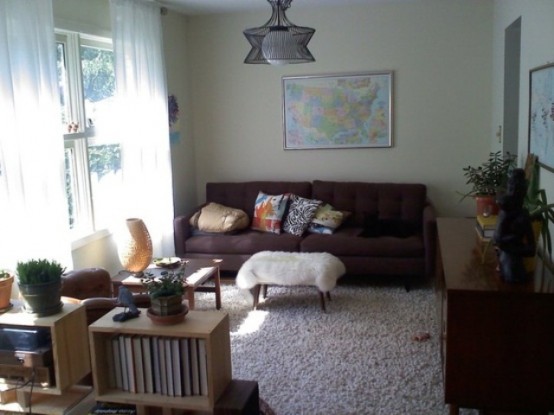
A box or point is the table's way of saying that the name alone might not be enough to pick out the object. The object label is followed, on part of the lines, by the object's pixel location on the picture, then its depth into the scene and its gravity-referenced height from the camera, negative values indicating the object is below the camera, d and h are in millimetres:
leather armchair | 2828 -826
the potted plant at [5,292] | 2503 -677
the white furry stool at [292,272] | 4098 -1029
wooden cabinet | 2336 -923
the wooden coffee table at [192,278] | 3904 -1012
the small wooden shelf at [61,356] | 2264 -900
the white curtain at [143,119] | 4398 +128
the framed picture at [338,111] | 5375 +173
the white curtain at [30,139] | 3107 -5
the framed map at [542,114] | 2840 +41
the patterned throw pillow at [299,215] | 5004 -758
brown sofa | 4625 -905
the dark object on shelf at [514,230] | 2357 -449
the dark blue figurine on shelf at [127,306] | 2252 -680
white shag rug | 2957 -1376
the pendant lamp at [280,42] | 2992 +471
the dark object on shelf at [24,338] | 2254 -793
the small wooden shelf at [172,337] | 2104 -827
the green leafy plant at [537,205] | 2469 -373
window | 4098 +73
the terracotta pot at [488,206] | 3184 -462
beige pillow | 5055 -779
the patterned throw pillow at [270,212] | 5102 -741
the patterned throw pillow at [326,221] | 4984 -808
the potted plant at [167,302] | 2148 -637
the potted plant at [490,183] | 3193 -355
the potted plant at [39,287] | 2285 -597
